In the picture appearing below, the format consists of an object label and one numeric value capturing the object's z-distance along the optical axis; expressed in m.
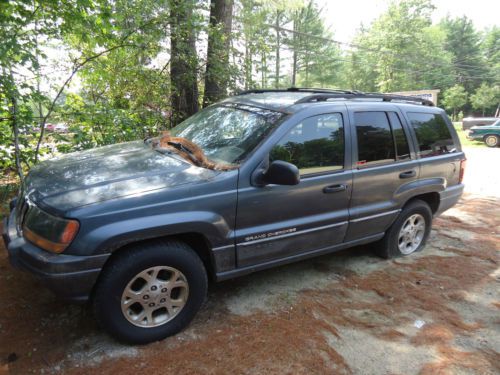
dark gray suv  2.43
